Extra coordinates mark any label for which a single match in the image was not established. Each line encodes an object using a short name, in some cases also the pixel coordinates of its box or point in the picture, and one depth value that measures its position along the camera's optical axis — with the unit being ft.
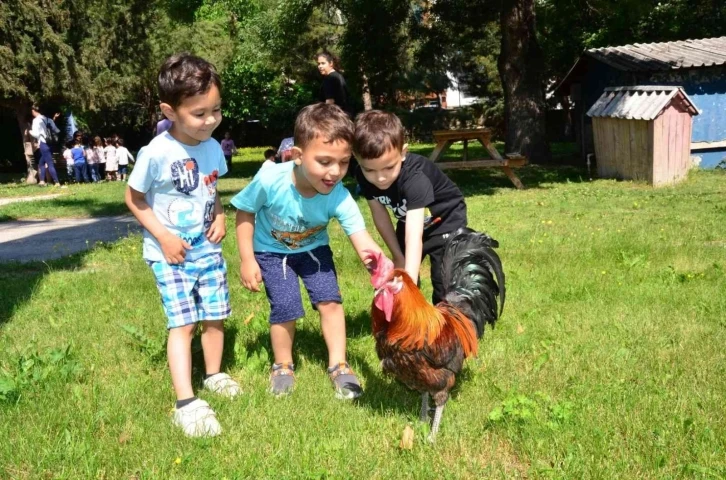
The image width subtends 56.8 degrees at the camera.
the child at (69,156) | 66.49
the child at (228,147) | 80.28
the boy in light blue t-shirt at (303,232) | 12.24
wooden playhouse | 42.98
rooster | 11.14
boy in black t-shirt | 12.50
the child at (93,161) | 69.36
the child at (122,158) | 70.08
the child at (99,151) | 70.18
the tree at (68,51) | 62.59
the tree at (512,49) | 58.08
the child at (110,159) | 69.56
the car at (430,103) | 150.40
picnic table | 43.60
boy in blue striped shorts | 11.94
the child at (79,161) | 65.72
